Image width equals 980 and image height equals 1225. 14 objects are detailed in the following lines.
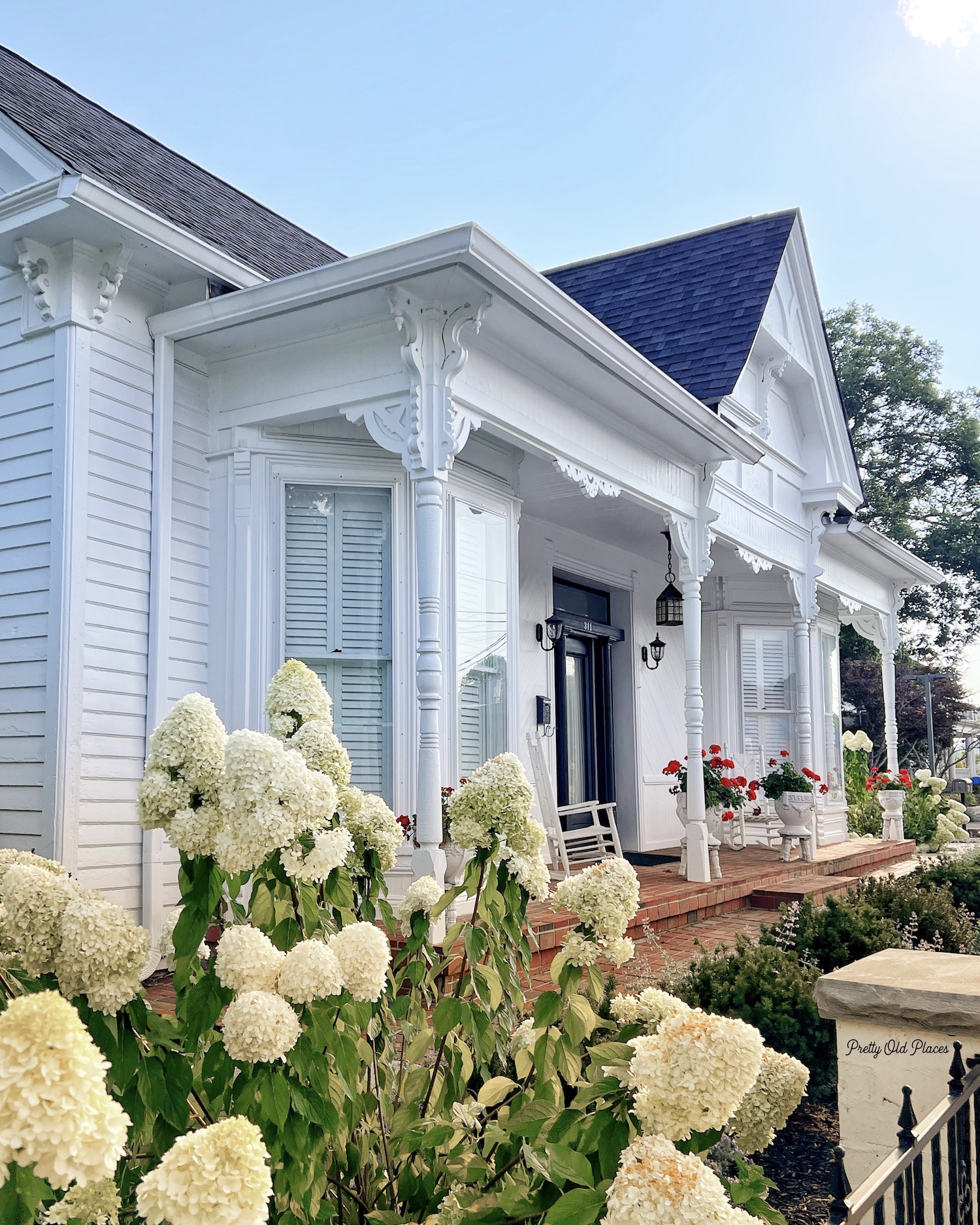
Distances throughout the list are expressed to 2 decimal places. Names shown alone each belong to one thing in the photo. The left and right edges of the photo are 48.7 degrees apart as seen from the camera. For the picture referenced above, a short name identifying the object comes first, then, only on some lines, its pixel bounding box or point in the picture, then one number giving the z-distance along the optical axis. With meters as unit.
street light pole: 24.50
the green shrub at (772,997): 3.89
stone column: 2.34
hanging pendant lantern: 10.02
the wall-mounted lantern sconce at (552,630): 9.32
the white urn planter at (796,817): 10.13
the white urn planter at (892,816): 13.19
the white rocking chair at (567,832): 7.76
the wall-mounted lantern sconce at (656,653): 10.88
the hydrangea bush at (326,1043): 0.99
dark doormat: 9.70
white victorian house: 5.29
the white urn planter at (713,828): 8.53
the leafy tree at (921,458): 27.78
